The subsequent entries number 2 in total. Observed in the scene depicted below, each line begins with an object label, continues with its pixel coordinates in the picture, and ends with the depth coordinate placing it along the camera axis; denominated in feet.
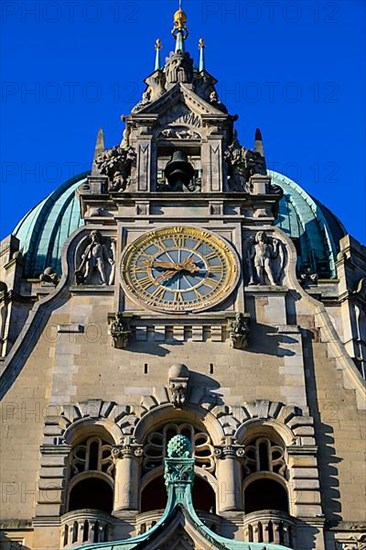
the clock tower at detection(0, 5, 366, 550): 85.46
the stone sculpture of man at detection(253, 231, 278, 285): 98.22
